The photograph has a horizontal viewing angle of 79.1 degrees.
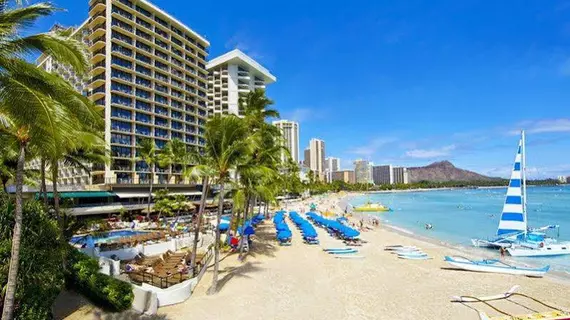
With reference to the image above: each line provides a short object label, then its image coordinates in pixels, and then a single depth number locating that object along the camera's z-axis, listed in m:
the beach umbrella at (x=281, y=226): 31.09
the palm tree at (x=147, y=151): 40.88
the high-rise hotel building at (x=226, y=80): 85.94
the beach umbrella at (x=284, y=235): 28.72
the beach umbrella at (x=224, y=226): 31.72
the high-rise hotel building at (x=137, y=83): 48.81
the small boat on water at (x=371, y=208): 77.94
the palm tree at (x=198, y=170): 16.09
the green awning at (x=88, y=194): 36.75
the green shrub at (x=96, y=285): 12.16
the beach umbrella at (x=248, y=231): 23.70
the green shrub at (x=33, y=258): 8.75
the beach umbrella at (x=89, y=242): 20.90
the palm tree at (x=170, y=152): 42.09
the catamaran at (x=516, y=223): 28.98
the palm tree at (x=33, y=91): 5.95
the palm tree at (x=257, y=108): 25.94
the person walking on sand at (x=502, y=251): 26.98
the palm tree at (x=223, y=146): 15.88
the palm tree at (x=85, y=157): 14.08
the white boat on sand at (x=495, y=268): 20.22
